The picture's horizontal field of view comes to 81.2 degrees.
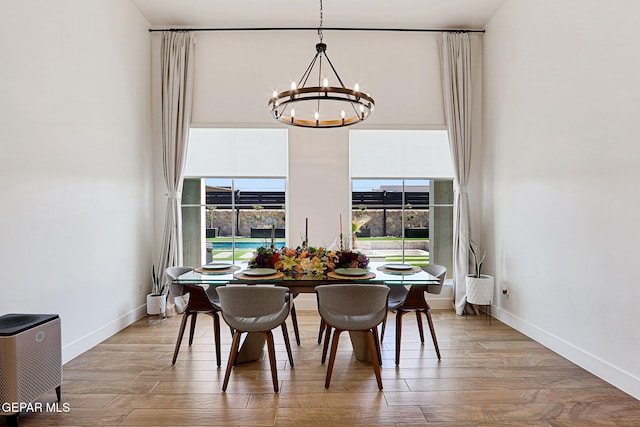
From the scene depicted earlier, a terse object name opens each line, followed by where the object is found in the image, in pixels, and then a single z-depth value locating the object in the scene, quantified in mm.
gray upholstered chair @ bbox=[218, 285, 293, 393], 2705
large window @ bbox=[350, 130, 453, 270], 5207
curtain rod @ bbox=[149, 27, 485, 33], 4930
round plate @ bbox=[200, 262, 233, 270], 3412
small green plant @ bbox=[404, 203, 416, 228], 5262
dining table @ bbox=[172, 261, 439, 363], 3020
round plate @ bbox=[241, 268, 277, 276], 3135
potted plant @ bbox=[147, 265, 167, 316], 4477
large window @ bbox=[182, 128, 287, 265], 5172
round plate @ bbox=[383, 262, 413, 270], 3385
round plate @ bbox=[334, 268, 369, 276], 3133
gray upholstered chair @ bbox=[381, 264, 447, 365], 3256
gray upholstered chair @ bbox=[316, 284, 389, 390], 2729
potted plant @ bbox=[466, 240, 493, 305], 4418
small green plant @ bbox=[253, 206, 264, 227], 5234
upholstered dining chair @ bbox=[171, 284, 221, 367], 3217
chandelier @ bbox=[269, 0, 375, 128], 4980
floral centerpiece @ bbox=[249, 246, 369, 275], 3199
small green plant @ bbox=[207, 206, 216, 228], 5227
